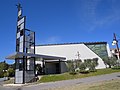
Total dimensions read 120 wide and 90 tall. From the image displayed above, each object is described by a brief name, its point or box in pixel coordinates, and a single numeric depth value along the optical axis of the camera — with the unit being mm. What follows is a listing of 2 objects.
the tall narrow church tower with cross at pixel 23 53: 14050
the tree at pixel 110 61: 20868
